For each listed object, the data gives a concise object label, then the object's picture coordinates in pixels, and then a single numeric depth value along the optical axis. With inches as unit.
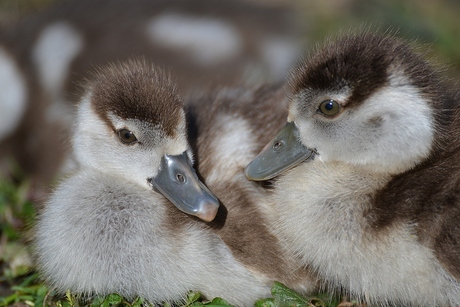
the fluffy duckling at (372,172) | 49.5
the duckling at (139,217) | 50.0
